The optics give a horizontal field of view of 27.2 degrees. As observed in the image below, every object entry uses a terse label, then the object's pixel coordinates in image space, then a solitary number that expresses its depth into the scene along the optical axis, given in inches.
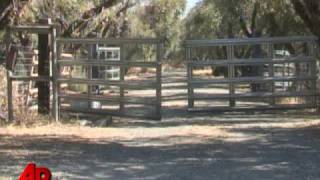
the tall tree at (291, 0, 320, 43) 495.5
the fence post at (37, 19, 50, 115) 669.3
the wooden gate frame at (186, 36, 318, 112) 741.3
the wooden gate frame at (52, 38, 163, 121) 631.8
